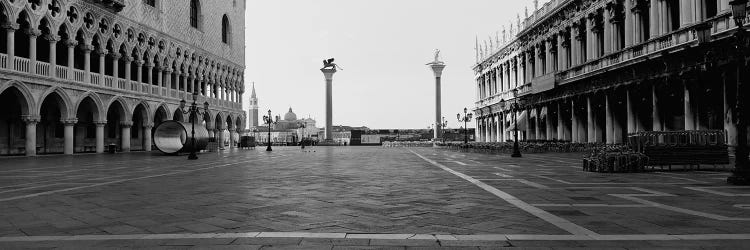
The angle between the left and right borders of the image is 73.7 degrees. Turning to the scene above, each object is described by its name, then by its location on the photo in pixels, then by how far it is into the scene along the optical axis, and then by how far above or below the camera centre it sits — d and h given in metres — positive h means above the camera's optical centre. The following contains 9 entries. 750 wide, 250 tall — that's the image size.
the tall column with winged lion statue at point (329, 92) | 72.94 +6.58
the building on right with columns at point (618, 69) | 21.97 +3.68
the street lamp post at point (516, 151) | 26.44 -0.85
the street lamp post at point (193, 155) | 25.10 -0.89
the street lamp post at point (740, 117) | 10.33 +0.34
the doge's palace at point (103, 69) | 26.88 +4.95
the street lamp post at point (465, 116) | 45.21 +1.94
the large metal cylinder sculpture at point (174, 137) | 31.98 +0.04
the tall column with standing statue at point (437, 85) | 74.12 +7.78
